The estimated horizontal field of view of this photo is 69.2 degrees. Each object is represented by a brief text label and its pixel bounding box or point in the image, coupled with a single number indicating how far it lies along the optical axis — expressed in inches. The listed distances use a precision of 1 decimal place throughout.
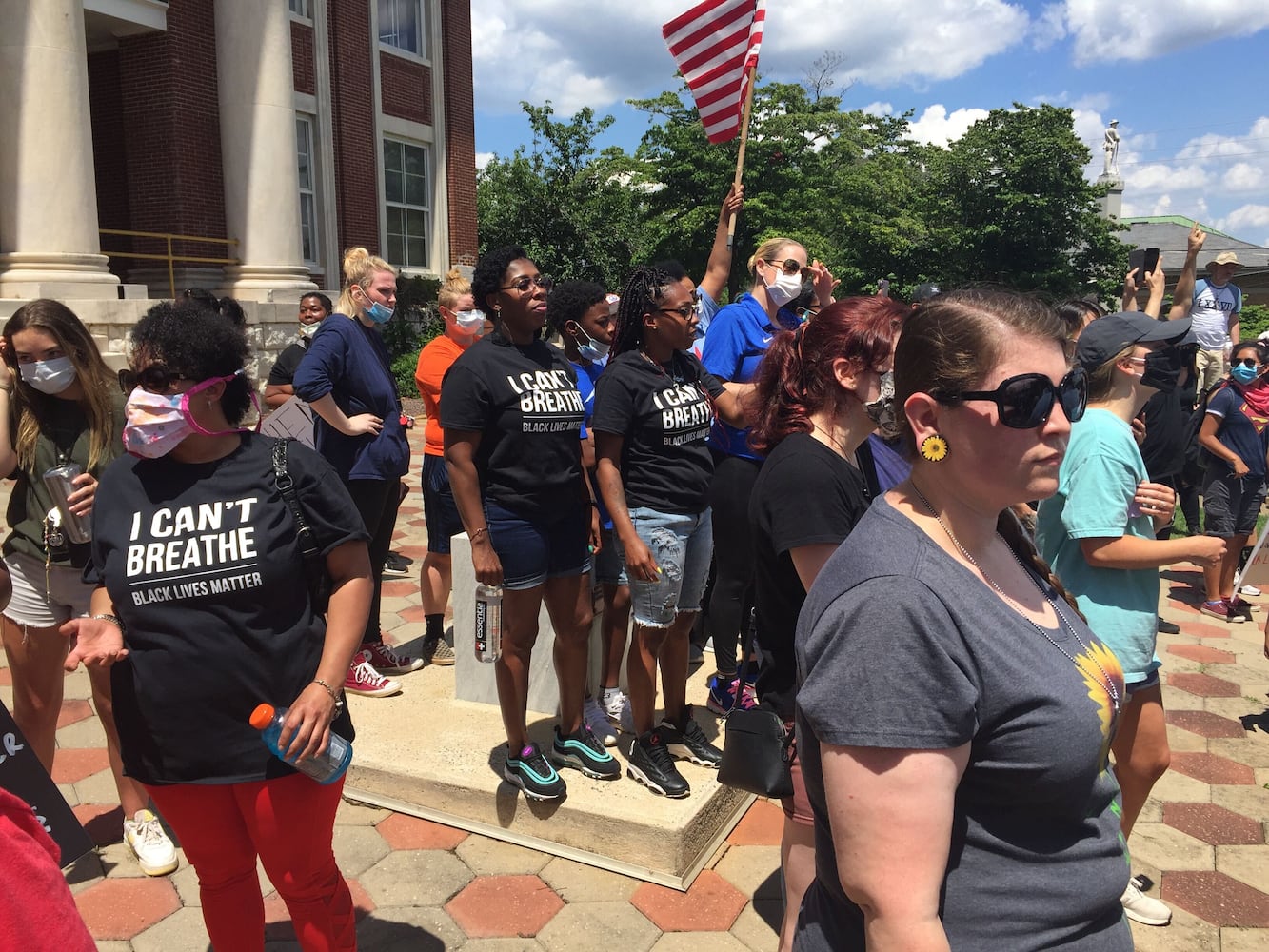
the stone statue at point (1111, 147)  1681.8
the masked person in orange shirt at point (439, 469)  196.4
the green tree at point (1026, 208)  1139.3
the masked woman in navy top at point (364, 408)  173.9
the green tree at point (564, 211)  954.1
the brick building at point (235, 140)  415.5
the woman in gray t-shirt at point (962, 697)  48.6
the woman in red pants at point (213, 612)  83.7
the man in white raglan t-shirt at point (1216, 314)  345.7
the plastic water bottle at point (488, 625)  131.7
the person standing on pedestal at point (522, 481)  128.6
